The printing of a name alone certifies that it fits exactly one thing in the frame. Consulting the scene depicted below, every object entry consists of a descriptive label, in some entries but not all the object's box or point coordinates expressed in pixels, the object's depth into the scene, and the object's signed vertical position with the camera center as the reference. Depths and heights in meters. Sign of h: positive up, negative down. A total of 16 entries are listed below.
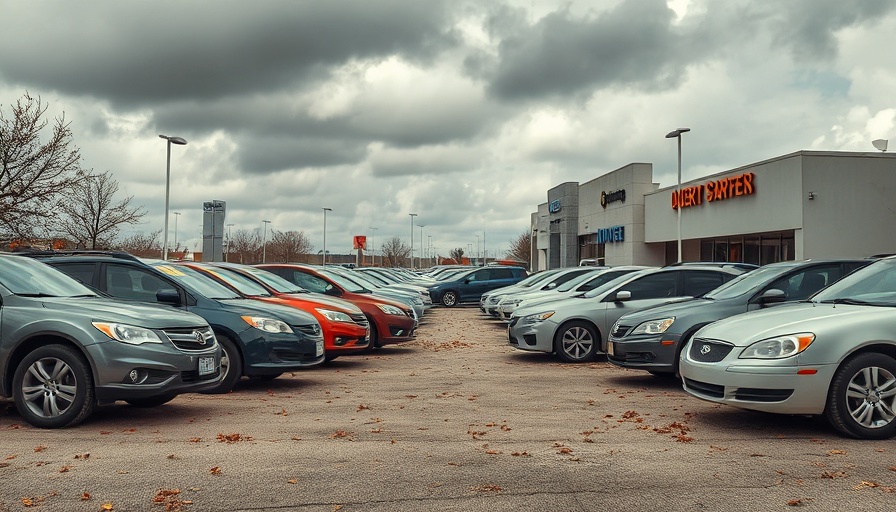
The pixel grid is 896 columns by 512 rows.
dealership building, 34.00 +4.21
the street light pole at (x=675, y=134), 35.28 +6.99
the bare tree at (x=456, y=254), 153.51 +8.09
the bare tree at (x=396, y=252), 141.15 +7.45
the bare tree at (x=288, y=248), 100.12 +5.72
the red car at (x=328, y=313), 12.64 -0.28
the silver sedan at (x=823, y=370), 6.94 -0.55
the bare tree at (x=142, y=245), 57.13 +3.19
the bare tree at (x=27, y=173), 26.94 +3.67
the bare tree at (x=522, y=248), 121.35 +7.45
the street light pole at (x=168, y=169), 34.81 +5.32
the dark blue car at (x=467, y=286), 33.84 +0.42
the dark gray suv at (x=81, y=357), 7.38 -0.59
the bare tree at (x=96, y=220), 41.66 +3.48
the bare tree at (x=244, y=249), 102.12 +5.39
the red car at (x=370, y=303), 15.34 -0.14
